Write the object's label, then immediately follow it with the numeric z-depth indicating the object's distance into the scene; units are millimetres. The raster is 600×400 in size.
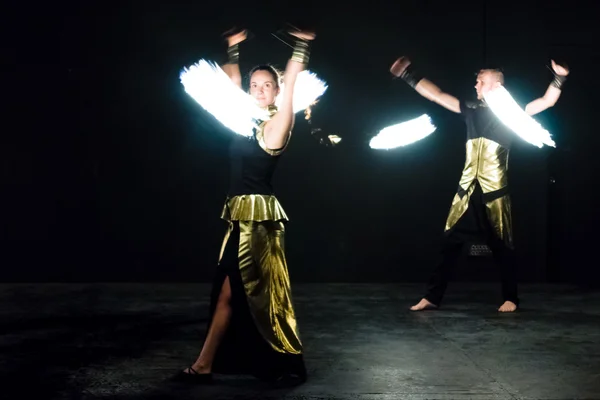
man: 6555
